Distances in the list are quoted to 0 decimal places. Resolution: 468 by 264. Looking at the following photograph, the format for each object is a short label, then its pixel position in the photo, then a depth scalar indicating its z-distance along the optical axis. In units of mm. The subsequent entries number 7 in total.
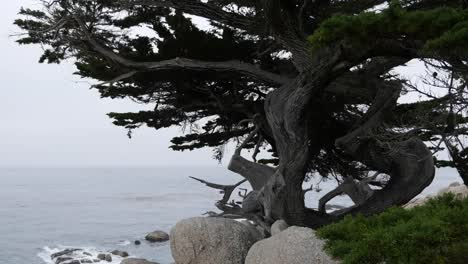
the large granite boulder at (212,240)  8016
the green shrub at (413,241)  3543
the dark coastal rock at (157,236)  23359
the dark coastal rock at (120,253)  19541
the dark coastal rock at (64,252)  20444
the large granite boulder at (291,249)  6184
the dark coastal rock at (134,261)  10867
